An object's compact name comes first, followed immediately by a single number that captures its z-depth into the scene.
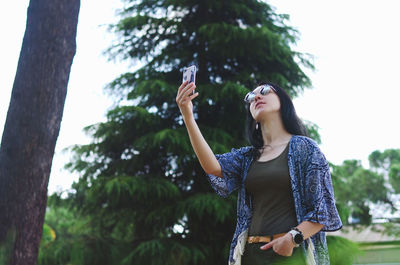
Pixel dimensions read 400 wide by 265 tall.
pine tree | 6.01
